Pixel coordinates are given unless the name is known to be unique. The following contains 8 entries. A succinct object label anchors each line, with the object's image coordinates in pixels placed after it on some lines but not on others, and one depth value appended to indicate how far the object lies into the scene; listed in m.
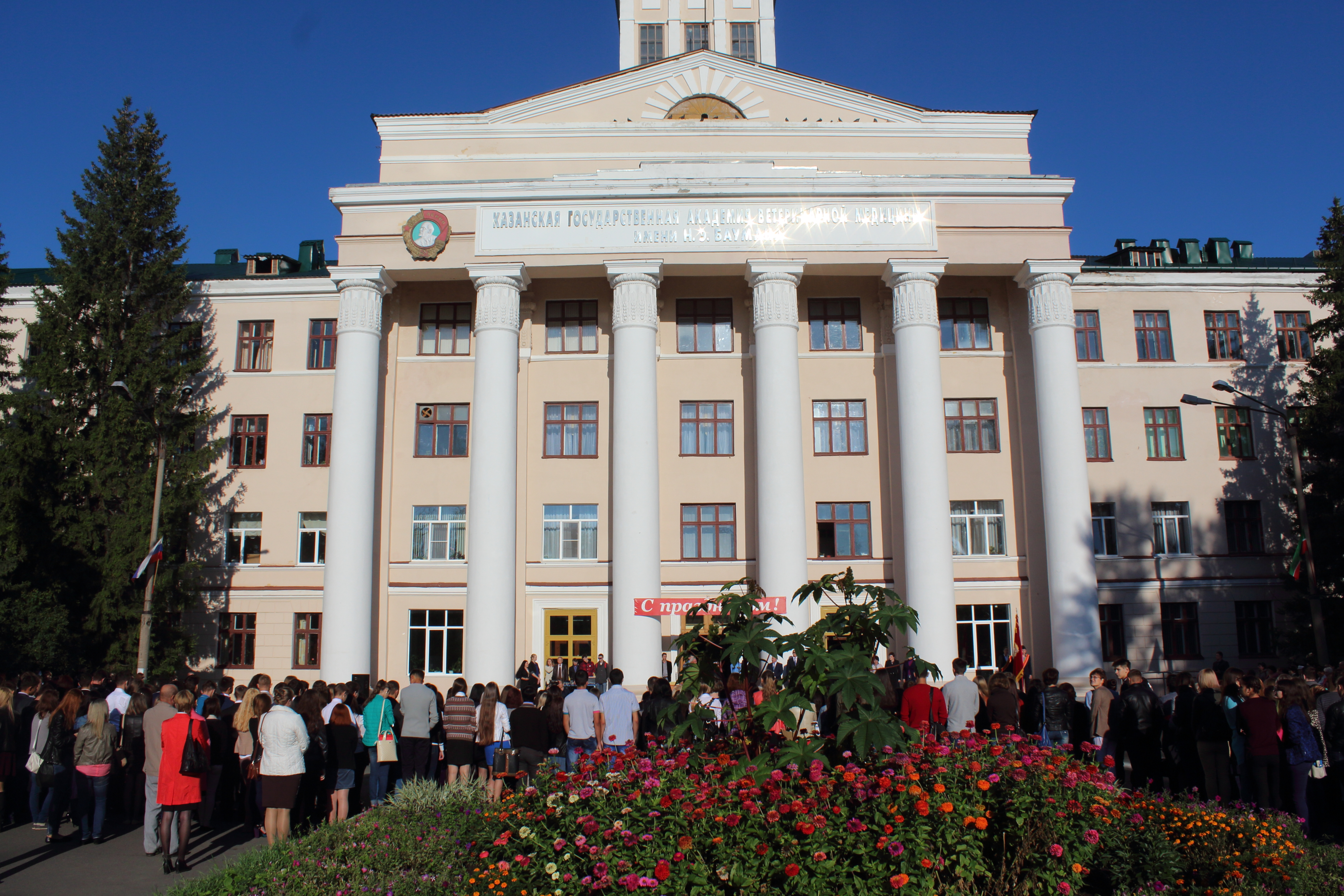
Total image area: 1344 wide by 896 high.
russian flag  22.36
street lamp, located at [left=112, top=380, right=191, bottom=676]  22.11
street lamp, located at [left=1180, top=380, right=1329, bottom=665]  18.50
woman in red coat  10.09
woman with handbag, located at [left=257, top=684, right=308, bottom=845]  10.18
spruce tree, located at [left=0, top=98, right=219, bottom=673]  25.47
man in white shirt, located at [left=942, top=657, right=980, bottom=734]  12.54
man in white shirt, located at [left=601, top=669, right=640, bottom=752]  12.73
